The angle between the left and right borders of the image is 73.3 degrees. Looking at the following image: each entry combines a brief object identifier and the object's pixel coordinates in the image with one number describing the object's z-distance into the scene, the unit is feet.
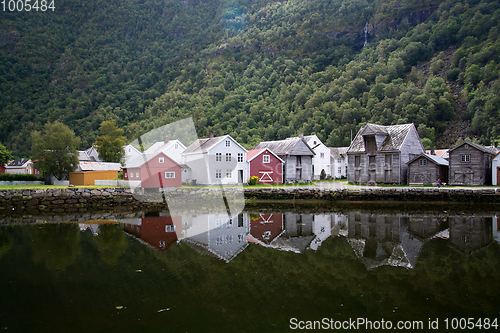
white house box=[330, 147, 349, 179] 205.98
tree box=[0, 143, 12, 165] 186.91
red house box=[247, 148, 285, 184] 151.33
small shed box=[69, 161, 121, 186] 138.10
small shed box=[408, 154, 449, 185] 136.56
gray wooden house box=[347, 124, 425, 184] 142.72
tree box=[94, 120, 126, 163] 197.06
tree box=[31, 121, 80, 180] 140.67
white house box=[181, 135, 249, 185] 145.28
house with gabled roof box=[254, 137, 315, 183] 158.51
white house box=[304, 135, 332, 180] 194.08
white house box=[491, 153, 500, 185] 128.88
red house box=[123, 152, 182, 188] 130.82
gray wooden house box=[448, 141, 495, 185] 131.13
